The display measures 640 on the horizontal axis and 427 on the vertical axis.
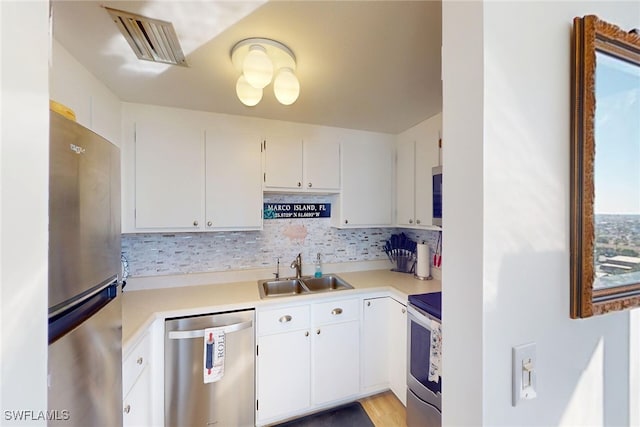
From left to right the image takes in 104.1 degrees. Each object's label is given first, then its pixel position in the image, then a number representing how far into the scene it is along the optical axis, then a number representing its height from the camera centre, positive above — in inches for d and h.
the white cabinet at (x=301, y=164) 84.0 +17.0
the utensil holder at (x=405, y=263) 99.9 -20.1
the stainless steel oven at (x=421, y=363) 54.8 -36.6
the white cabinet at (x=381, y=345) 77.5 -42.1
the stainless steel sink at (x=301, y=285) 85.0 -25.5
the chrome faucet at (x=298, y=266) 91.5 -19.5
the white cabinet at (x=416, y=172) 80.5 +14.7
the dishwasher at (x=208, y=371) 61.3 -39.8
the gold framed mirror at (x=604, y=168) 24.1 +4.7
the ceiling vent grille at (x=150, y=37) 39.9 +31.1
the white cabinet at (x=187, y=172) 71.2 +12.3
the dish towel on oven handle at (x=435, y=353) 51.3 -29.4
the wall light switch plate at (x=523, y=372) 22.0 -14.3
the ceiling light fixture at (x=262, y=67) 42.8 +25.8
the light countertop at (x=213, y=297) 58.1 -23.9
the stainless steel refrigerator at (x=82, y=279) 21.1 -6.7
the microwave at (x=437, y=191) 65.7 +5.9
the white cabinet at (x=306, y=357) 68.8 -42.0
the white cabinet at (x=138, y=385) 46.3 -35.2
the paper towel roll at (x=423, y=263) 89.8 -17.9
